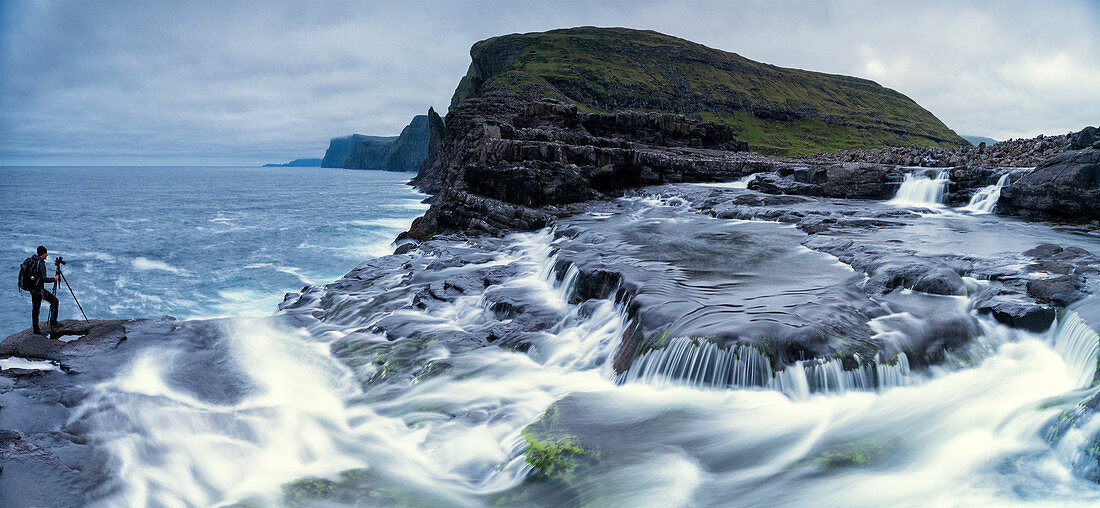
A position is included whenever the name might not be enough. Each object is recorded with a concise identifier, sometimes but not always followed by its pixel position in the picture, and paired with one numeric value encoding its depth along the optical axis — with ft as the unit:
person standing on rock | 41.65
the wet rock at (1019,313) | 34.06
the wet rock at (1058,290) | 35.17
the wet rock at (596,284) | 48.80
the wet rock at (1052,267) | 42.24
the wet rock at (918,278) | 40.63
